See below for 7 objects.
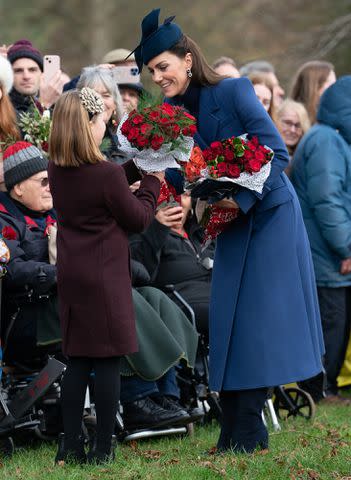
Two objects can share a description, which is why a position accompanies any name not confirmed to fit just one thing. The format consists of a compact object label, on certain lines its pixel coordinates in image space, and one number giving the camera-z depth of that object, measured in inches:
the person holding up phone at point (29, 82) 708.7
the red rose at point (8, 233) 565.3
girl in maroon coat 482.3
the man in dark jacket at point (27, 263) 553.0
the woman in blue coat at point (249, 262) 494.0
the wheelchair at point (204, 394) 628.1
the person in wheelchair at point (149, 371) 573.3
